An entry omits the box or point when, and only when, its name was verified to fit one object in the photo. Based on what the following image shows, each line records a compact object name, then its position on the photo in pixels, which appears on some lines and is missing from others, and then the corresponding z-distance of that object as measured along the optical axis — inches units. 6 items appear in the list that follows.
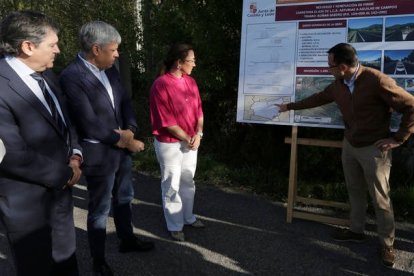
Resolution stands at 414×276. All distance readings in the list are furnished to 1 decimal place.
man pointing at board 127.1
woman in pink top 143.8
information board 140.8
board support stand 161.2
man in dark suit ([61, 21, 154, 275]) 111.2
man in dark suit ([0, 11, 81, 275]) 78.9
